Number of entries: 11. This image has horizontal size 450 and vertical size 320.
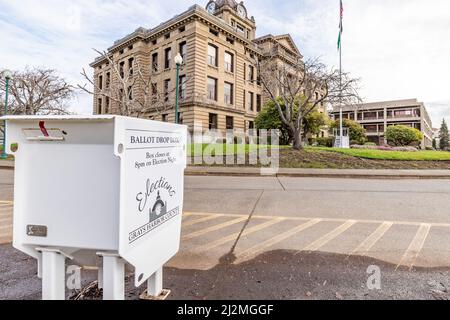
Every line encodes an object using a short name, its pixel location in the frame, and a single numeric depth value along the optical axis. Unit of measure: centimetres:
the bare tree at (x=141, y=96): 1717
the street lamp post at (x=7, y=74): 1903
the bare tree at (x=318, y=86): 1894
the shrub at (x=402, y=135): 4172
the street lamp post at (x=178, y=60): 1575
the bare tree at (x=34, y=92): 2819
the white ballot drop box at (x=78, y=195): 210
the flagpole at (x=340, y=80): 1894
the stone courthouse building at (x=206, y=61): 2964
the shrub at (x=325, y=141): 3718
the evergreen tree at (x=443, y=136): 9632
